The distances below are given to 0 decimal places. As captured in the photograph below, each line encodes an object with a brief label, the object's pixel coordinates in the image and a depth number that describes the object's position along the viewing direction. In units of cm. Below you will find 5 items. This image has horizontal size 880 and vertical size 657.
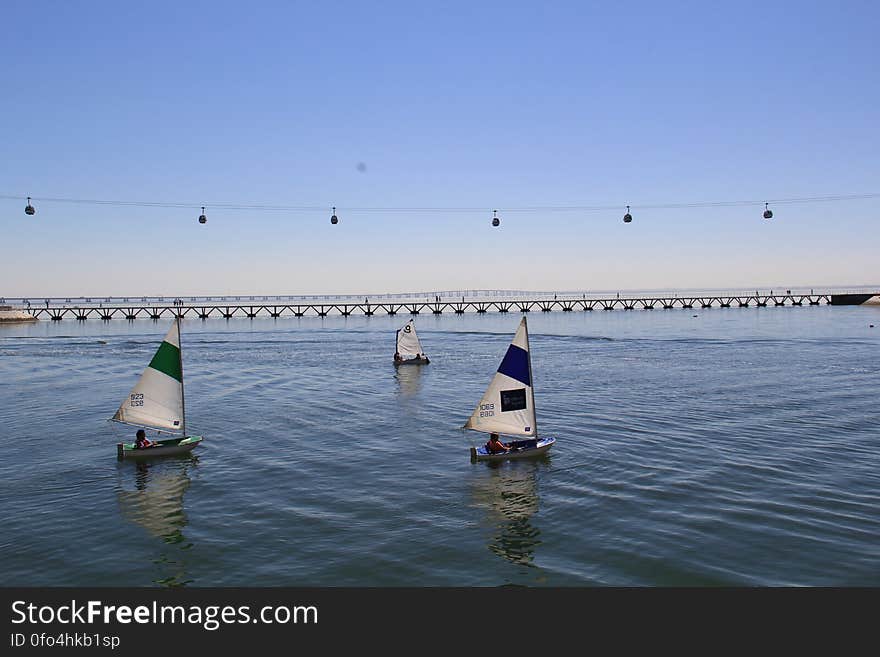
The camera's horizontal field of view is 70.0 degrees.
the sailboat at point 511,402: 3512
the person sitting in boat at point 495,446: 3403
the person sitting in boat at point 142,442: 3609
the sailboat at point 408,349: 8481
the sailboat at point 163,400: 3728
